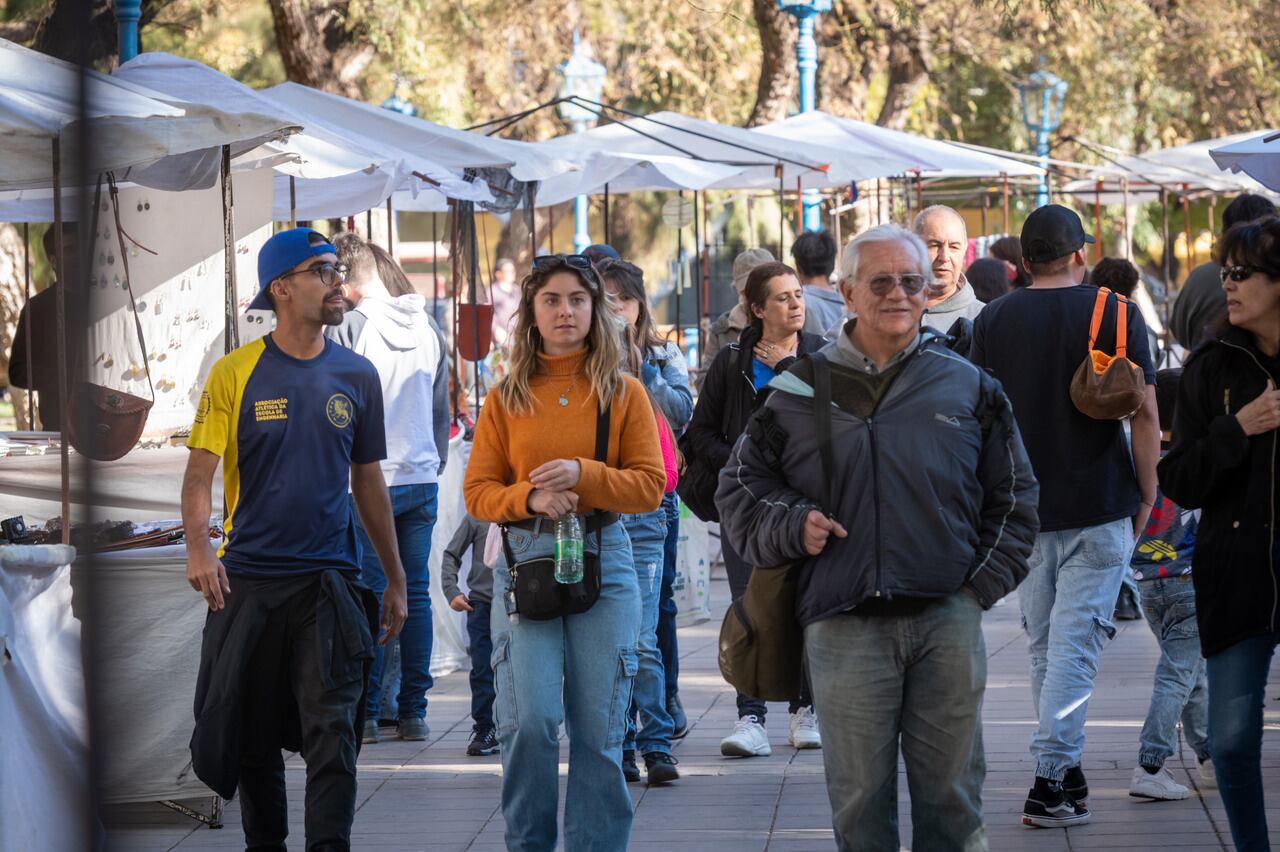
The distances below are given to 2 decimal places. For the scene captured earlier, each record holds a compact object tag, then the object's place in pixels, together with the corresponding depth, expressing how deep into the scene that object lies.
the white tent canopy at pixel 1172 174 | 33.56
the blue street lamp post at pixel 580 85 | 40.61
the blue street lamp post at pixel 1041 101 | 45.30
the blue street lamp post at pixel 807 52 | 31.56
